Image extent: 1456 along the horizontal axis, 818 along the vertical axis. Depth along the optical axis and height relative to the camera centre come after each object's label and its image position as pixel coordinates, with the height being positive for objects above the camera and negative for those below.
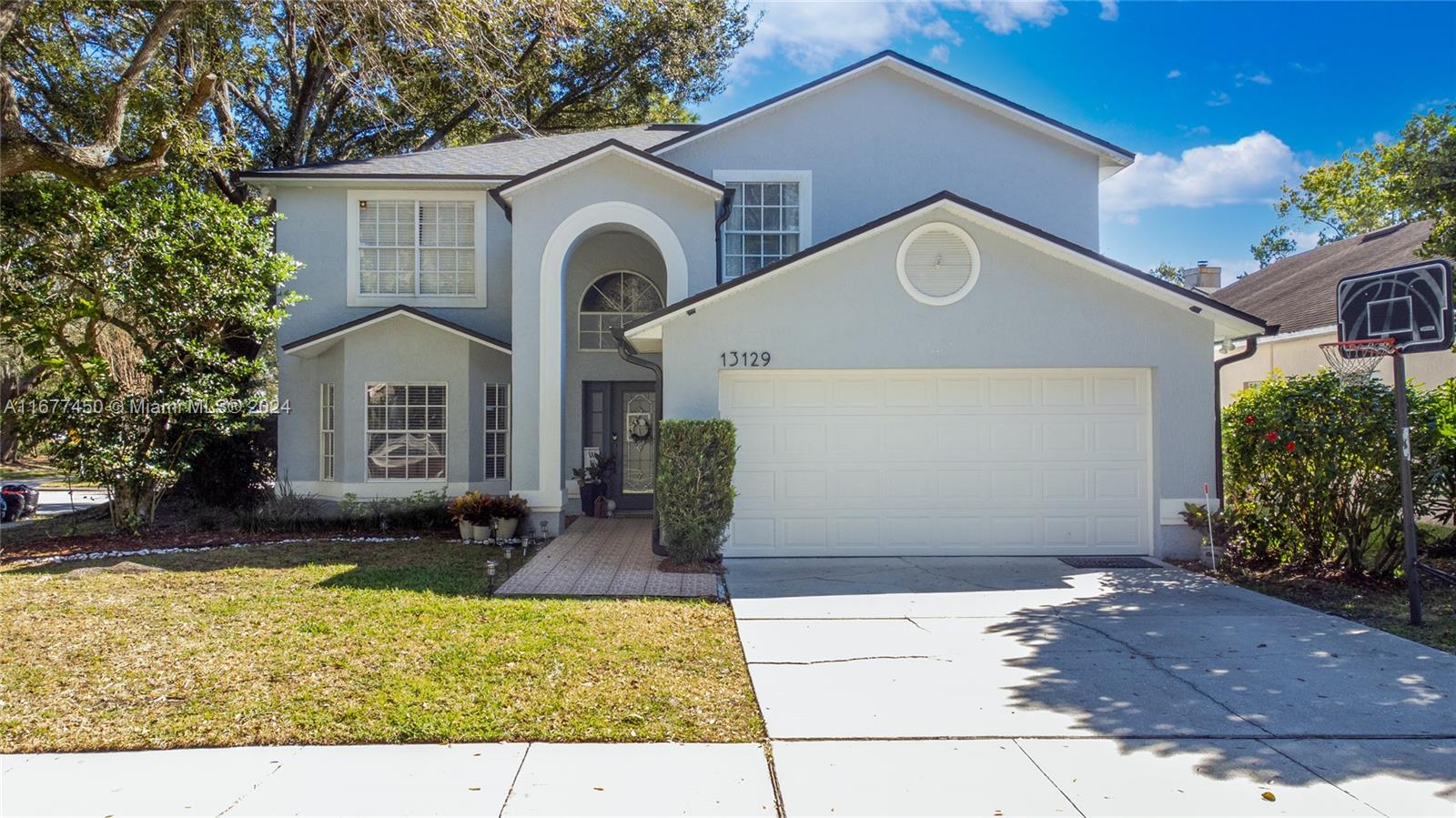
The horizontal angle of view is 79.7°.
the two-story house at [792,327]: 10.16 +1.28
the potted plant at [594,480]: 14.45 -0.84
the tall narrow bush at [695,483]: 9.53 -0.61
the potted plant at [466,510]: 12.07 -1.11
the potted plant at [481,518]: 12.08 -1.22
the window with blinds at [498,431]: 14.03 -0.02
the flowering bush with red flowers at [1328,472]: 8.71 -0.52
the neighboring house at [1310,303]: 15.27 +2.52
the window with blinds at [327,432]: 14.10 -0.01
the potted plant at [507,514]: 12.05 -1.16
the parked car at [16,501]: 16.41 -1.29
